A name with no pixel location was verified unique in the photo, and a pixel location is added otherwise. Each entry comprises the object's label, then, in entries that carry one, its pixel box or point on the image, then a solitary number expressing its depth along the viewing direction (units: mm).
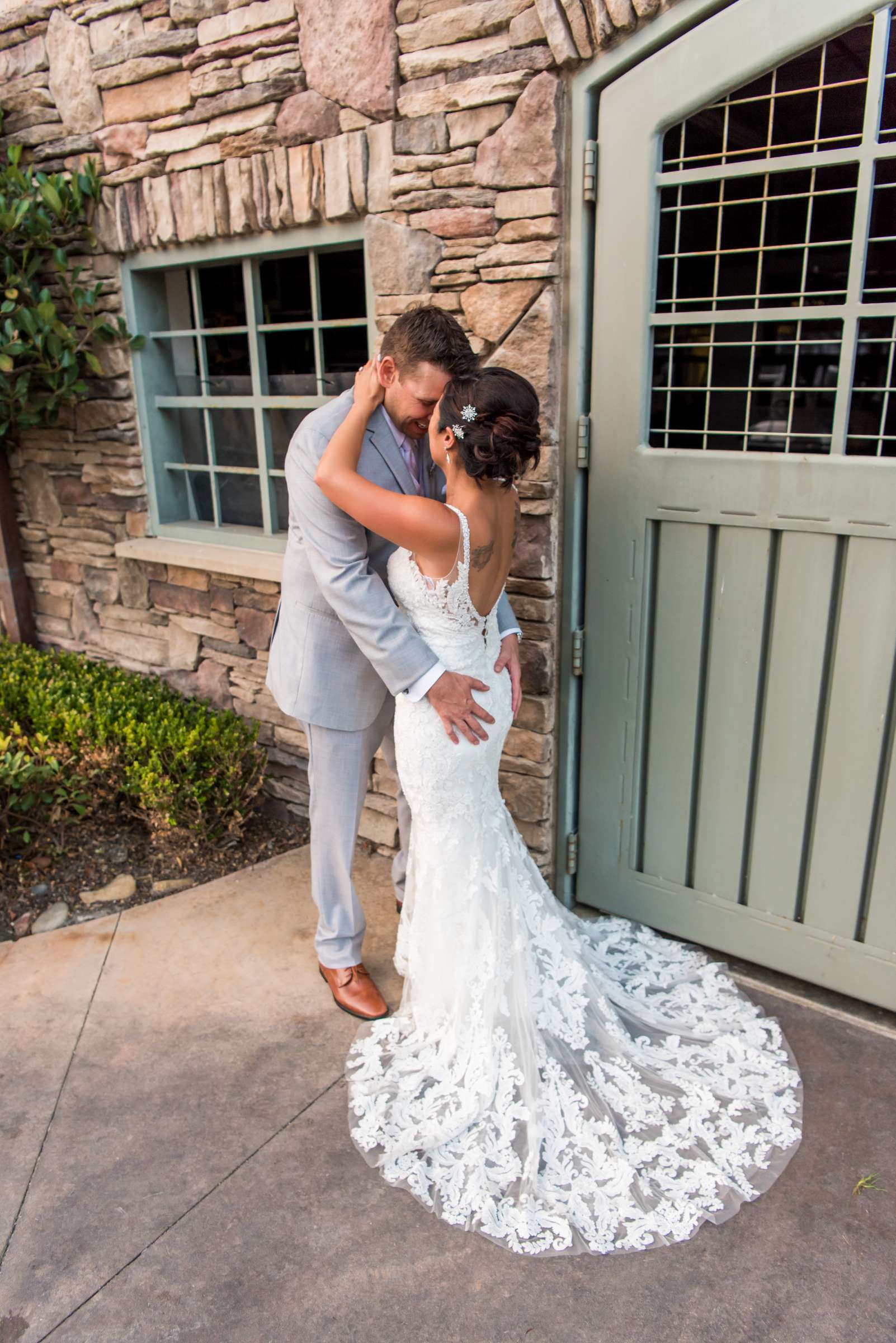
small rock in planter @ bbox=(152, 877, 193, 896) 3646
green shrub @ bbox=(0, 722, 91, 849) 3588
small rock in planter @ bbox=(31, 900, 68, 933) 3416
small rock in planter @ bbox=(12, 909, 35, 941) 3375
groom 2439
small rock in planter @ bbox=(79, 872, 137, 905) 3592
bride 2207
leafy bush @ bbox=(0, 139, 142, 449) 3727
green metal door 2404
